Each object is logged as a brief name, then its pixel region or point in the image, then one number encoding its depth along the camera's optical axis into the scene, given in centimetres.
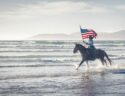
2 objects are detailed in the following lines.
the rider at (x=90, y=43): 2979
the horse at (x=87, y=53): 3023
